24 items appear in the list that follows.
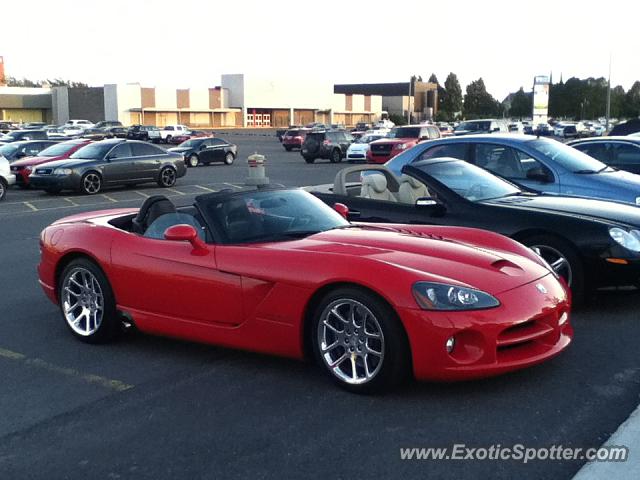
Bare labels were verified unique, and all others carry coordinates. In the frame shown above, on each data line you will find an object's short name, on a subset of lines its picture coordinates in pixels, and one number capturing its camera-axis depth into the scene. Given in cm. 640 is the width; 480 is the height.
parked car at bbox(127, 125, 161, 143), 6200
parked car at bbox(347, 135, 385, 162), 3475
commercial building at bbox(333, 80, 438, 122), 12194
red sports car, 455
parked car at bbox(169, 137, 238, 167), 3544
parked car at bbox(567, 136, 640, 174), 1307
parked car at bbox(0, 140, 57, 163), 2564
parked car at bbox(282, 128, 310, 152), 5022
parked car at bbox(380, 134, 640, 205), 929
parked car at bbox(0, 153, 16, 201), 1953
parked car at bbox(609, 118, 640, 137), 2633
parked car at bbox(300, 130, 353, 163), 3653
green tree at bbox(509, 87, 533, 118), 11525
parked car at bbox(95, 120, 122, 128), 6706
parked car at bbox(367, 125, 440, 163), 2956
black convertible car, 659
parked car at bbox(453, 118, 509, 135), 3578
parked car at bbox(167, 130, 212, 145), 6026
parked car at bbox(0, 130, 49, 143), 3394
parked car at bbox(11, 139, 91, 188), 2194
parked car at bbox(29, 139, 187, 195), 2034
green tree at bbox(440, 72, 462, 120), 15275
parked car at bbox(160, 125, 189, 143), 6225
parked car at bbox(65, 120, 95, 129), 6957
